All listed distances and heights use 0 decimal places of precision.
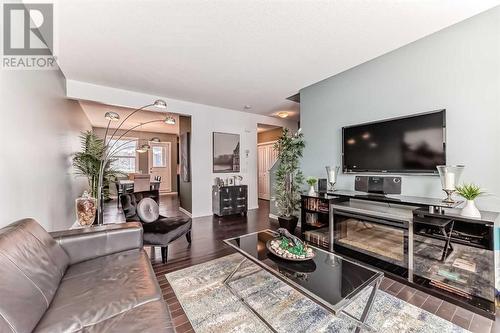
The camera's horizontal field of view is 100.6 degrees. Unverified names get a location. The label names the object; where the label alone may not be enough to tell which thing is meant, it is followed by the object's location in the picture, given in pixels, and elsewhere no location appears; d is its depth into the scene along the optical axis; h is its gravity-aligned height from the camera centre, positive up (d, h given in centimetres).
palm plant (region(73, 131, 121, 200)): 346 +15
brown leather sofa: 102 -77
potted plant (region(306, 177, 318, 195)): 344 -29
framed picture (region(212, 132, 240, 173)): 534 +38
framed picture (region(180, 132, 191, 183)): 521 +30
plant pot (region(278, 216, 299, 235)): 389 -106
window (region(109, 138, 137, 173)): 845 +41
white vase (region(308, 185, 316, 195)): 342 -42
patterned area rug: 158 -122
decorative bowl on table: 178 -75
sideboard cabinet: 502 -82
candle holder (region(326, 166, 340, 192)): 333 -15
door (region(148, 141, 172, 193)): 902 +20
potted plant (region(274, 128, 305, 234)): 402 -22
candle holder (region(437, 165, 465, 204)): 210 -14
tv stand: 181 -85
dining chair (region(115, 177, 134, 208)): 613 -60
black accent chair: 259 -79
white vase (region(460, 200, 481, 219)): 185 -43
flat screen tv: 240 +26
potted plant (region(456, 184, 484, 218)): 186 -34
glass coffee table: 131 -83
